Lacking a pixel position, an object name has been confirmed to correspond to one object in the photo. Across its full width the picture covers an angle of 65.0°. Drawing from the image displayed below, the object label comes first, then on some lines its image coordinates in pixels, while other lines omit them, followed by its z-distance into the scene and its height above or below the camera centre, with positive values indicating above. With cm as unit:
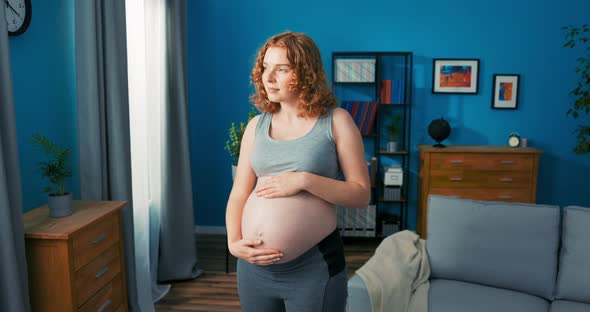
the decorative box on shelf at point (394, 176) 414 -58
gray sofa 213 -71
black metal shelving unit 420 +1
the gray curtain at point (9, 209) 164 -36
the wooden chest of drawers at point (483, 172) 398 -52
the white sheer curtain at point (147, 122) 293 -8
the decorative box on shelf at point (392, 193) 419 -73
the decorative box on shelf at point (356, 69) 408 +37
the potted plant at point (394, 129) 423 -16
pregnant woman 132 -23
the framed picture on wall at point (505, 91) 424 +19
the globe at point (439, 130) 412 -16
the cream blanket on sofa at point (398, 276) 210 -78
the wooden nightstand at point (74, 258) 183 -61
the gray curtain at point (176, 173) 339 -46
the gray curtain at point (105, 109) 233 +1
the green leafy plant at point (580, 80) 392 +29
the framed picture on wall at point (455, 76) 425 +33
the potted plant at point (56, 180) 202 -32
